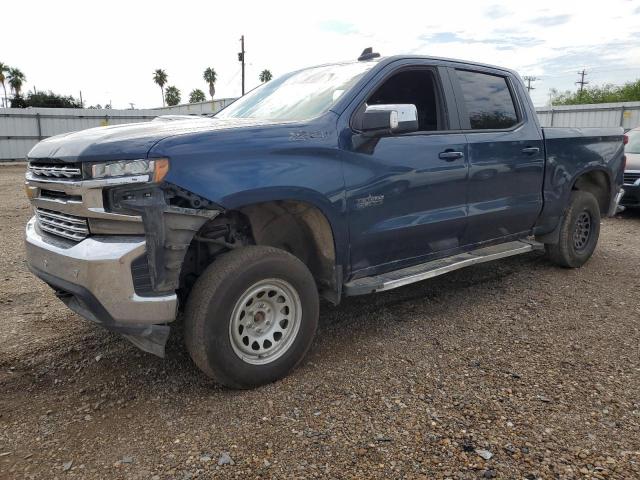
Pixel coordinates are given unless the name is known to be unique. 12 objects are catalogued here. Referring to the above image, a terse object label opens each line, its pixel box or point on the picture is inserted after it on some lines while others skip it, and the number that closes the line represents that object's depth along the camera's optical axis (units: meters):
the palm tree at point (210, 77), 71.94
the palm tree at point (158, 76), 78.38
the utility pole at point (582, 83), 58.27
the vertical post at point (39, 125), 23.47
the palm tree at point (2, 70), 55.29
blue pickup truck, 2.55
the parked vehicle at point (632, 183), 8.64
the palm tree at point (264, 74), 58.04
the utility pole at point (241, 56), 34.28
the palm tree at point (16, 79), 59.16
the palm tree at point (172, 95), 77.00
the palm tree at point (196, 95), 72.82
